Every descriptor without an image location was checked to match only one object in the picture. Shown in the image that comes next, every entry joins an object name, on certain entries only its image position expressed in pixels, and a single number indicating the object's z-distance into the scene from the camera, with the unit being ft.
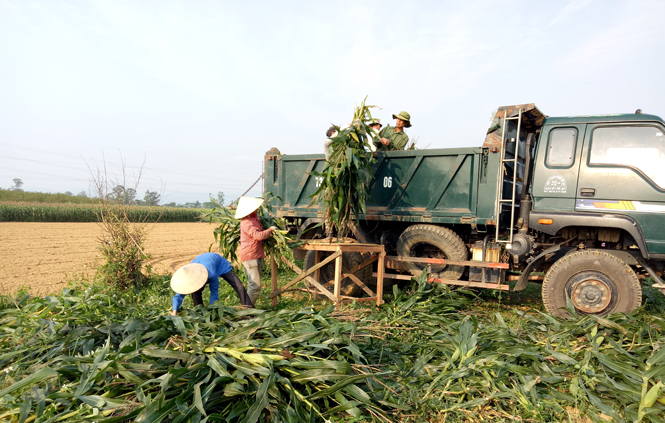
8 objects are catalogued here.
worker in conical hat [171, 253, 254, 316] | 14.02
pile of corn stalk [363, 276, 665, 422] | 9.13
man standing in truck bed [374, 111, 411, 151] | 21.38
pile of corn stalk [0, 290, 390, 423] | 7.79
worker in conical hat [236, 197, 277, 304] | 17.44
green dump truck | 15.64
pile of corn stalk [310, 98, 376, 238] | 18.43
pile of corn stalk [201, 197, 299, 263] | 18.56
